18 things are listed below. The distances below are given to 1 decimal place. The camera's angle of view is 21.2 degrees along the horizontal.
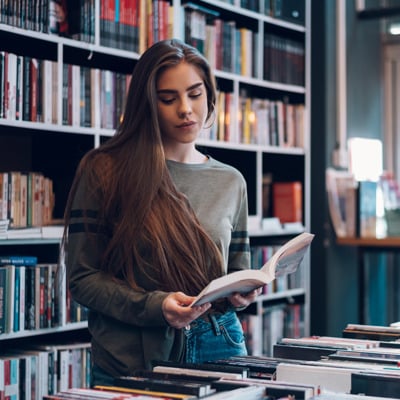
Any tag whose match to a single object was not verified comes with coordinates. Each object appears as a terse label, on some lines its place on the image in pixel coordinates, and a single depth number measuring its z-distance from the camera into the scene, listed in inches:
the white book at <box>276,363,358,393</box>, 91.7
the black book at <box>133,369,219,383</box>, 87.9
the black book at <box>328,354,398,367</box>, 96.2
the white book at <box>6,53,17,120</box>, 141.3
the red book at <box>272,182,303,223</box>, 197.5
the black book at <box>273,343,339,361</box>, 99.9
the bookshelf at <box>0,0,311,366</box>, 147.5
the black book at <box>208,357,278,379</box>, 93.4
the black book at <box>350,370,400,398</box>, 90.5
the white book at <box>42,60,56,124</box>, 146.5
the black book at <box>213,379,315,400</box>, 82.9
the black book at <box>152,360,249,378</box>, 91.4
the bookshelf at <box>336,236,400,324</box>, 204.2
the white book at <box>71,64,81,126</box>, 150.6
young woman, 103.0
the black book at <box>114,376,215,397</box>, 82.7
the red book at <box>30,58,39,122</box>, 144.9
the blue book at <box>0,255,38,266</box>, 141.4
